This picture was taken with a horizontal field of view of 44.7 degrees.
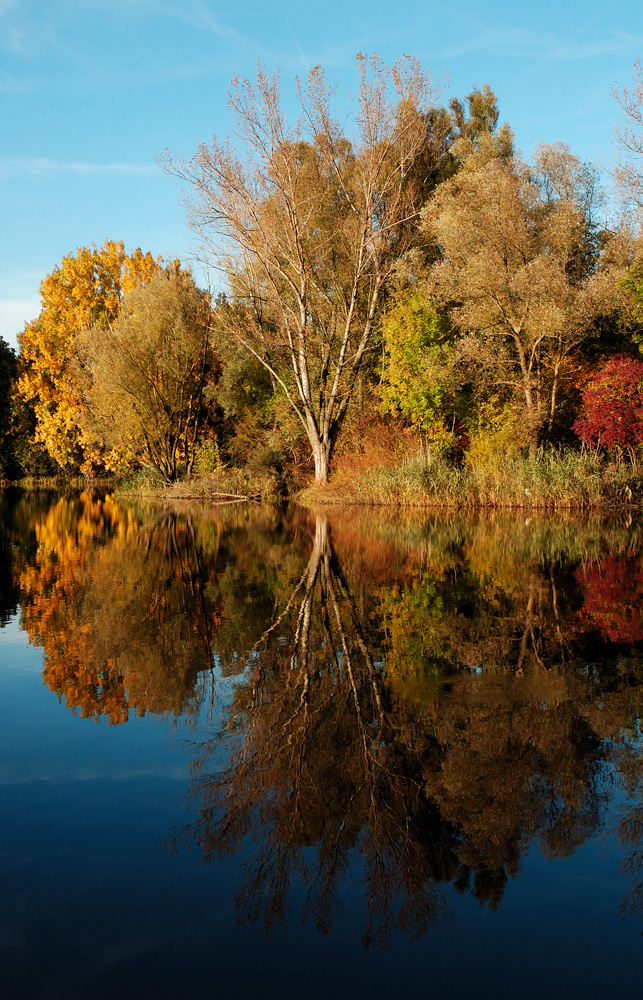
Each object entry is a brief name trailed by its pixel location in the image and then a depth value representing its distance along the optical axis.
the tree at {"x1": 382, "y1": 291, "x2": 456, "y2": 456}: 26.19
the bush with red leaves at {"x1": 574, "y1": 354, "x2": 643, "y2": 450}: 22.59
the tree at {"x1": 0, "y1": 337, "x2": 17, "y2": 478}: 51.62
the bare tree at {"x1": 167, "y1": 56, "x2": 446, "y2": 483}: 26.09
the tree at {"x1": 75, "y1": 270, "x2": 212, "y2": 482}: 33.88
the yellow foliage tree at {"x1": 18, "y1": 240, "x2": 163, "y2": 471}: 42.78
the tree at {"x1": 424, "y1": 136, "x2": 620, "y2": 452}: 23.58
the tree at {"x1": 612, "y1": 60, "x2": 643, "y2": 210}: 24.77
